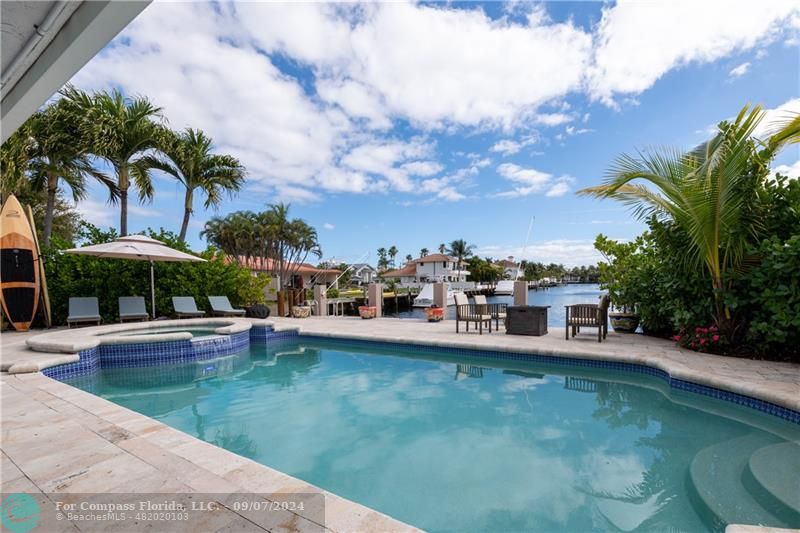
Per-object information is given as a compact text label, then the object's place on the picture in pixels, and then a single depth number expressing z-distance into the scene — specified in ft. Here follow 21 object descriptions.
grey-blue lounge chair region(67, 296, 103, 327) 31.93
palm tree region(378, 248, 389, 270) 260.21
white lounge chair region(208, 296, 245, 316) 38.70
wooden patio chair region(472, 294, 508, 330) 29.81
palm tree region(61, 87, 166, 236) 34.76
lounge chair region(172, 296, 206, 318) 37.04
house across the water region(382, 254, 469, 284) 196.13
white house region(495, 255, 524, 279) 260.83
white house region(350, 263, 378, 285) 197.47
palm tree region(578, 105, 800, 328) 18.51
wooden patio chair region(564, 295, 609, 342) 24.34
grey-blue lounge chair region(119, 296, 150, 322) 33.74
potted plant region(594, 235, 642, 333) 27.04
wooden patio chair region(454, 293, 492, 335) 29.53
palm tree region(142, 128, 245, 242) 42.57
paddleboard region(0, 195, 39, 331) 29.25
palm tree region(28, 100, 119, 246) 34.19
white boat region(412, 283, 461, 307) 90.85
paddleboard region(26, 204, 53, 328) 31.17
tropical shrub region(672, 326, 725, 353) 20.15
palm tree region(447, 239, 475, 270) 218.13
